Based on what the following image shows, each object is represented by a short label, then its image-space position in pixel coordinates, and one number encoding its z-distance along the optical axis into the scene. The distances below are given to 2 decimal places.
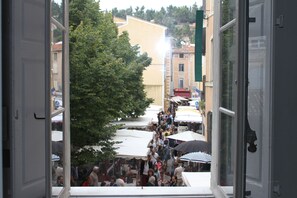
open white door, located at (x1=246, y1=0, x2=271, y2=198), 2.72
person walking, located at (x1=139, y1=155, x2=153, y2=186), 10.41
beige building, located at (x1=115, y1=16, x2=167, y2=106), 36.59
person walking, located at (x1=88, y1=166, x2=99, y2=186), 8.81
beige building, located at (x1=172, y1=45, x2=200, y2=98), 48.75
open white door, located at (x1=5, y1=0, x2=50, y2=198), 2.48
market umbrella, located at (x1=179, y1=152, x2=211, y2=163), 10.38
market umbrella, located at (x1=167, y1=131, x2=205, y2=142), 14.71
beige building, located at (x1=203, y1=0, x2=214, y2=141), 14.18
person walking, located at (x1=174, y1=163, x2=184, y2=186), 9.76
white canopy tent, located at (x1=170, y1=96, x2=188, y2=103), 36.02
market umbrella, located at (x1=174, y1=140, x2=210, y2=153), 11.58
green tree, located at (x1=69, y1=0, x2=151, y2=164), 12.96
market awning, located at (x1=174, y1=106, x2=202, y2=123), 20.25
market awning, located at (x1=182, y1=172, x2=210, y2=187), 5.65
